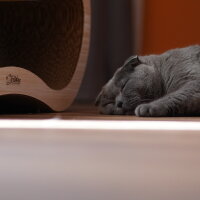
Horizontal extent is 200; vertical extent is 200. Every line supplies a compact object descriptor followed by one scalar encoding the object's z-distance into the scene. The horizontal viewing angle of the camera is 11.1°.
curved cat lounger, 2.35
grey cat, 2.26
